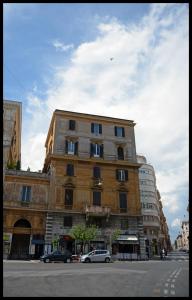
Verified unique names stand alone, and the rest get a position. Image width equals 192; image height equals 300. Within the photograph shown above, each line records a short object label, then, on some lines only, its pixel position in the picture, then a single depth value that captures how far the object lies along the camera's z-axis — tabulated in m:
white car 31.69
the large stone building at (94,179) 40.34
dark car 30.61
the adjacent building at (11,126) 45.17
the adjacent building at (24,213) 37.50
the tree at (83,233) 37.31
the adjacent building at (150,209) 63.47
